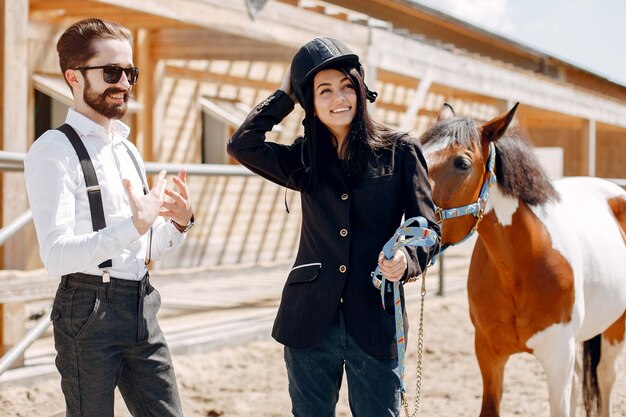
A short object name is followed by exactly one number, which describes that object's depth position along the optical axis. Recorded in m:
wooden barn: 5.09
